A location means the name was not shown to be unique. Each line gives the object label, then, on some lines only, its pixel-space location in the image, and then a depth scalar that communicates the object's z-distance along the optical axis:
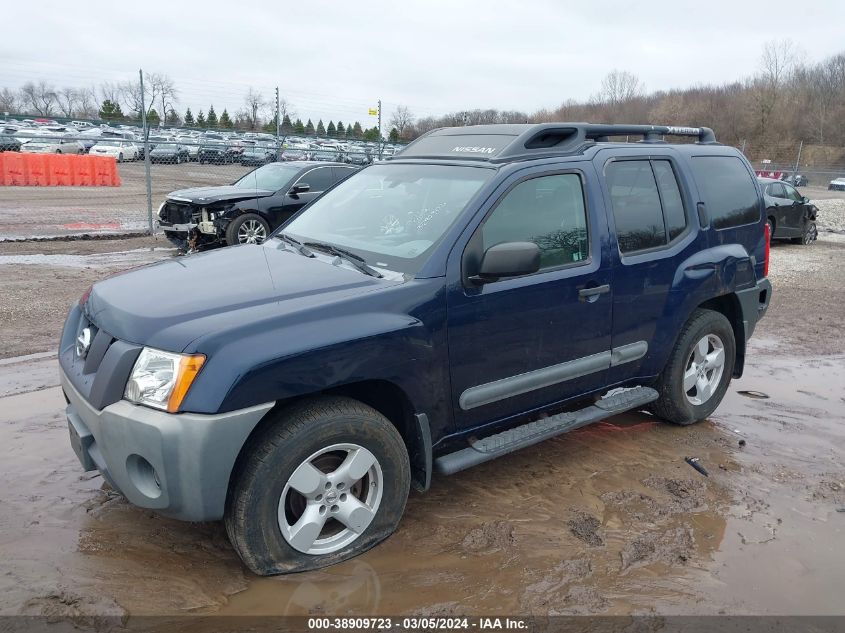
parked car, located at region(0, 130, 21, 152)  30.21
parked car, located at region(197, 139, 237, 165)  28.23
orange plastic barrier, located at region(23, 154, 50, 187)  24.86
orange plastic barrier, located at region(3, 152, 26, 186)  24.39
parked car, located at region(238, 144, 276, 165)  26.93
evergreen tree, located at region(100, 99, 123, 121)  48.48
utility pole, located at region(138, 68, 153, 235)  14.02
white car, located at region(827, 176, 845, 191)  44.22
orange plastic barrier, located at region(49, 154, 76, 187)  25.53
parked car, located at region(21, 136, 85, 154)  34.72
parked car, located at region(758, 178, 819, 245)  15.58
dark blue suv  2.84
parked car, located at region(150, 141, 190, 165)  34.88
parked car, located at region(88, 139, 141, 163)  35.62
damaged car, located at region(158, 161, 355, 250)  11.42
